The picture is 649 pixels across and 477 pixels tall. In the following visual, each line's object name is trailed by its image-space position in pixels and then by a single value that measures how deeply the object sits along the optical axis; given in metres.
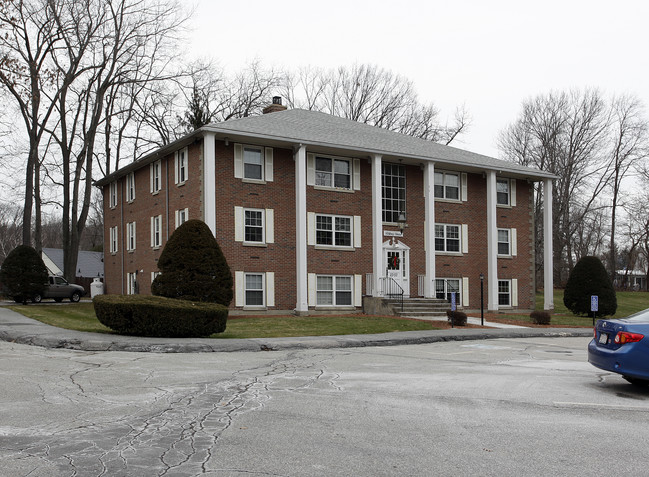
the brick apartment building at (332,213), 27.59
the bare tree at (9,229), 81.44
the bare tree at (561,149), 53.25
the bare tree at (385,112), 54.19
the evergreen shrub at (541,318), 26.83
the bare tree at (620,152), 55.22
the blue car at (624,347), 9.30
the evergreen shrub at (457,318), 24.06
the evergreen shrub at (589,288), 30.95
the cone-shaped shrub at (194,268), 21.45
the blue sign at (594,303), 23.70
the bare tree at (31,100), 35.81
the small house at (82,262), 62.06
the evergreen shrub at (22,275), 33.09
